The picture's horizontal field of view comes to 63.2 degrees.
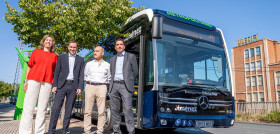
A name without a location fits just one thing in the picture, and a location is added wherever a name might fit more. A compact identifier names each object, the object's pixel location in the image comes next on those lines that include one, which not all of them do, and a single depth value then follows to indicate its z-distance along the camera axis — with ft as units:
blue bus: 16.43
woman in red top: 14.07
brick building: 123.54
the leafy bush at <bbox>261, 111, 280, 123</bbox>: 56.03
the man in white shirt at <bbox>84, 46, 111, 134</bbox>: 16.90
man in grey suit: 15.99
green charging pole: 31.72
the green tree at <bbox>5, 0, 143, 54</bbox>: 28.37
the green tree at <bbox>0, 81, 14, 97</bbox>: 266.16
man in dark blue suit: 15.60
